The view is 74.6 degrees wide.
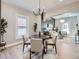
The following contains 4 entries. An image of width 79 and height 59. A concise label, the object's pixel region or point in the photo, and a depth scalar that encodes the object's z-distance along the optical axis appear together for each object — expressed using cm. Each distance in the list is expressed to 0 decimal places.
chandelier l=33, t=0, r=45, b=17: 313
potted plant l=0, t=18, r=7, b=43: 287
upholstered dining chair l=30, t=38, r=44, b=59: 213
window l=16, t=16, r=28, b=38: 419
